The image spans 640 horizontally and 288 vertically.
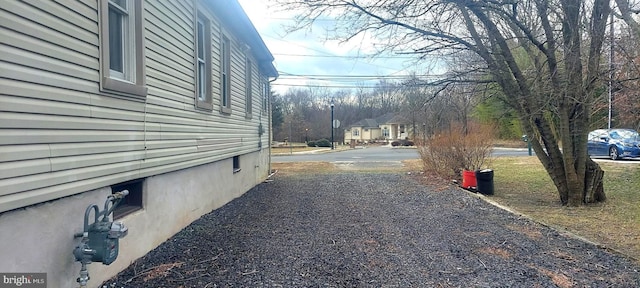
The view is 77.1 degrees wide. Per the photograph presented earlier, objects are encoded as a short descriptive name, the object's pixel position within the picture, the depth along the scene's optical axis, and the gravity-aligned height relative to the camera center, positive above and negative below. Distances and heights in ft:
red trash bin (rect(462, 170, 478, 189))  34.44 -4.02
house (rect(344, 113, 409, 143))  210.77 +2.61
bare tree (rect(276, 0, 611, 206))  24.36 +5.04
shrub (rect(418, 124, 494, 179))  38.86 -1.62
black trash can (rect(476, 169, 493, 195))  32.58 -3.96
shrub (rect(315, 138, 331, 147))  160.97 -3.32
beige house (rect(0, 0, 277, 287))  8.46 +0.42
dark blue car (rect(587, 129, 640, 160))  53.62 -1.63
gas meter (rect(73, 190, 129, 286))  9.87 -2.63
